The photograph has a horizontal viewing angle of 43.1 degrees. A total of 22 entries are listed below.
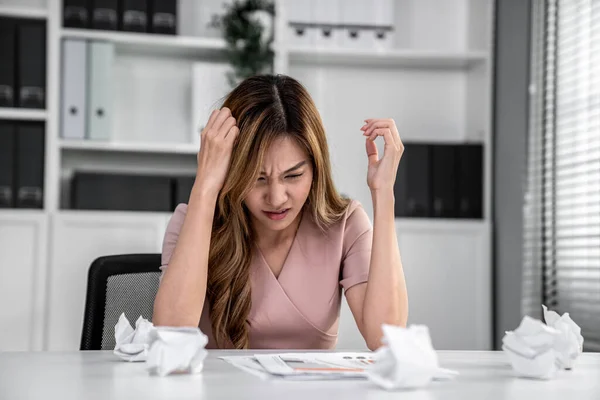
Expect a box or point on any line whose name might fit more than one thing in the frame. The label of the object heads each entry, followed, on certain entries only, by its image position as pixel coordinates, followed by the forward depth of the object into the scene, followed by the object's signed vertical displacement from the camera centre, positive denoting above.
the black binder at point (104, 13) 2.89 +0.72
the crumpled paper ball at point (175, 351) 0.92 -0.18
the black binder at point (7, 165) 2.79 +0.13
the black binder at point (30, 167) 2.82 +0.13
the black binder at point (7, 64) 2.81 +0.50
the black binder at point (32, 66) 2.84 +0.50
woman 1.50 -0.07
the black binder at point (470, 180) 3.03 +0.11
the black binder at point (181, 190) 2.93 +0.05
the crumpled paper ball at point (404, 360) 0.82 -0.17
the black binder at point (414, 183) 2.98 +0.09
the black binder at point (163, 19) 2.95 +0.71
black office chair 1.58 -0.20
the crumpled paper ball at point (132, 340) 1.07 -0.20
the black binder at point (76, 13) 2.87 +0.71
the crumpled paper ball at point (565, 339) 1.02 -0.18
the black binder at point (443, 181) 3.00 +0.10
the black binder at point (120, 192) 2.86 +0.04
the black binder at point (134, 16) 2.92 +0.72
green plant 2.95 +0.65
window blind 2.53 +0.15
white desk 0.82 -0.21
